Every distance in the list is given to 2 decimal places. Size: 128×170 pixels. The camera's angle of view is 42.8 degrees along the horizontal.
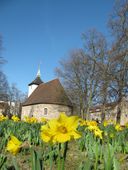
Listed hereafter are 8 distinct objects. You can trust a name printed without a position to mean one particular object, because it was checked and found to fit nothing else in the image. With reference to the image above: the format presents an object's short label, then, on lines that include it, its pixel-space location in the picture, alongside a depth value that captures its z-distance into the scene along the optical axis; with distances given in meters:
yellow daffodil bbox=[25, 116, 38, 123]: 5.50
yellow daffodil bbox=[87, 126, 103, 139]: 2.42
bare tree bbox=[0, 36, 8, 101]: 25.68
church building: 25.57
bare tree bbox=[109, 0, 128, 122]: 13.99
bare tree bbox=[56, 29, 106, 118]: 19.25
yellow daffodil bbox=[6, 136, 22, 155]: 1.32
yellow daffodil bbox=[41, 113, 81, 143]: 1.03
